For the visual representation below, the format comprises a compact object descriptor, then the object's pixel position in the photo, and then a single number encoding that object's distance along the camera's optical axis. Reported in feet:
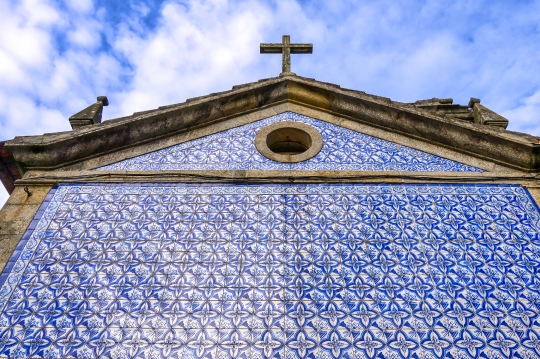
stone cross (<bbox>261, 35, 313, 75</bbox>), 25.60
